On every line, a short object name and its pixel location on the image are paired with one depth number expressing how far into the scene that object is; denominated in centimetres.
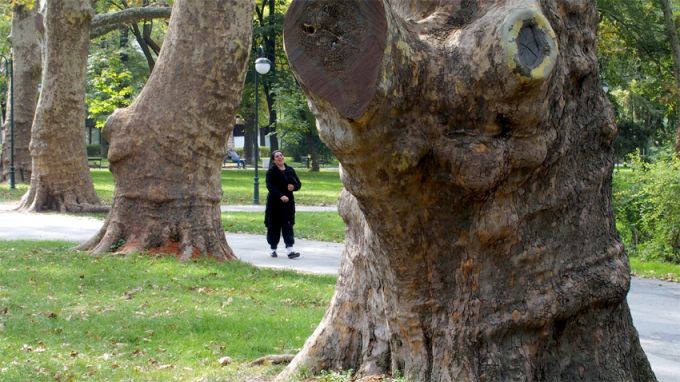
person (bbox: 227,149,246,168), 6384
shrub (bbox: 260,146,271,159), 7481
